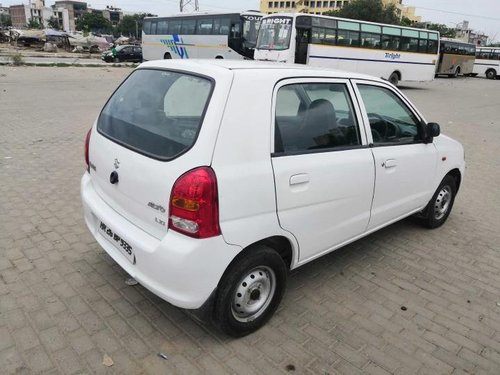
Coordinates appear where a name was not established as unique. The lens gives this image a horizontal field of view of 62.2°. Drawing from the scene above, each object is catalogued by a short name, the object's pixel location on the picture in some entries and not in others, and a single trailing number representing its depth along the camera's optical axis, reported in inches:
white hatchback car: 94.0
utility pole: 1859.3
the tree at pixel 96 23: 4202.8
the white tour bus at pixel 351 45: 727.1
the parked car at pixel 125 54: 1321.4
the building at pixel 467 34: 3724.2
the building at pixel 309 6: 3843.5
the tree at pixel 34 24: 4138.3
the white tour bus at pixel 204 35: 882.8
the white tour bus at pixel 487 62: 1487.5
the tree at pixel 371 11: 2293.3
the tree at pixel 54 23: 4507.6
